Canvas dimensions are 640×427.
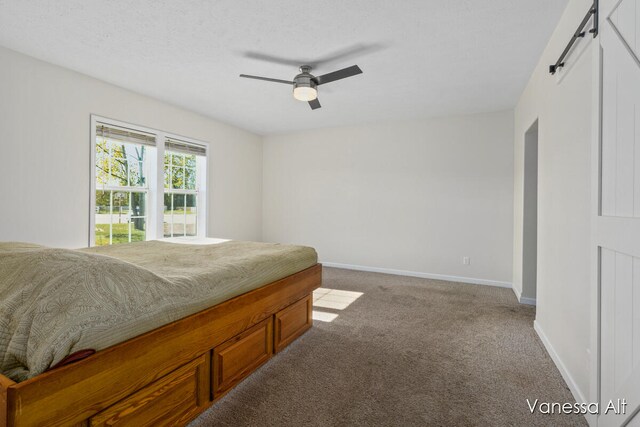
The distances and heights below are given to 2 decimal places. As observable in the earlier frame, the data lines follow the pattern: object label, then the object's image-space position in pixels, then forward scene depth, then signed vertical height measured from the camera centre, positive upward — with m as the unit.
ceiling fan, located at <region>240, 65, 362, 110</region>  2.72 +1.24
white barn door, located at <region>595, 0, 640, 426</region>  1.12 +0.02
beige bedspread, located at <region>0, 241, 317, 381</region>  1.01 -0.37
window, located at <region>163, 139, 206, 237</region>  4.36 +0.38
